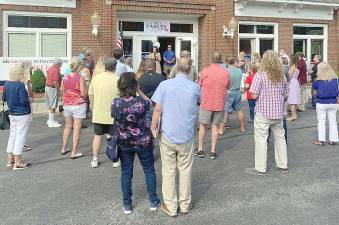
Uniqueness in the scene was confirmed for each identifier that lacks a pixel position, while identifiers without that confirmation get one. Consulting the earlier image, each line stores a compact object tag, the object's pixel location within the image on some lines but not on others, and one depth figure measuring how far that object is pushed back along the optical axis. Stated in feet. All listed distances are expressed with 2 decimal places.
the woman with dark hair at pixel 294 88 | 38.11
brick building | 47.55
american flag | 49.20
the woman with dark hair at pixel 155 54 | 46.50
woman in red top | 24.38
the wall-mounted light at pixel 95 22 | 47.88
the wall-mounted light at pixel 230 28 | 55.48
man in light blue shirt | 16.29
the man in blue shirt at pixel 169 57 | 52.34
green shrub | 46.37
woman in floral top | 16.05
